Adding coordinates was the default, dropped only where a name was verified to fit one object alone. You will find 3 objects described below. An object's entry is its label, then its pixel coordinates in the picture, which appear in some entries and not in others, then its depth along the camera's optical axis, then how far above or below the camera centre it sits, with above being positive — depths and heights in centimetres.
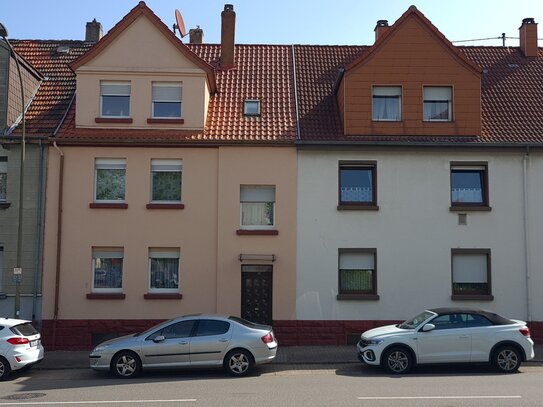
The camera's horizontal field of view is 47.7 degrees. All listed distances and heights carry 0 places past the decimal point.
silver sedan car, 1388 -198
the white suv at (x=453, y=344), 1416 -182
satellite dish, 2560 +996
